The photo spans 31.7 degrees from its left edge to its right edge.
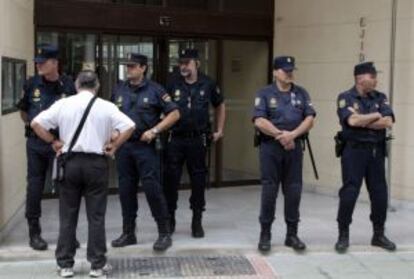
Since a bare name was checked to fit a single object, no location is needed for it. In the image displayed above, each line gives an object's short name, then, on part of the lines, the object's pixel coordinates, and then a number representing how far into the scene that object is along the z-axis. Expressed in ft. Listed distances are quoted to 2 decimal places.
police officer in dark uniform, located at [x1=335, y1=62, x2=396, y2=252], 22.88
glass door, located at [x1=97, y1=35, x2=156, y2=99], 32.17
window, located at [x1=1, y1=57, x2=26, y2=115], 23.58
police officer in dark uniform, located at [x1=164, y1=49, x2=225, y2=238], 24.44
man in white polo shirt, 19.65
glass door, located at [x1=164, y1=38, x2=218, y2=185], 33.58
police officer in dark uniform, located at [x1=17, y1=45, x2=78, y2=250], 22.61
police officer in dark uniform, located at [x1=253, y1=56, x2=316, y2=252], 22.75
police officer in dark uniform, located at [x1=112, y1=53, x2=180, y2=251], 22.74
